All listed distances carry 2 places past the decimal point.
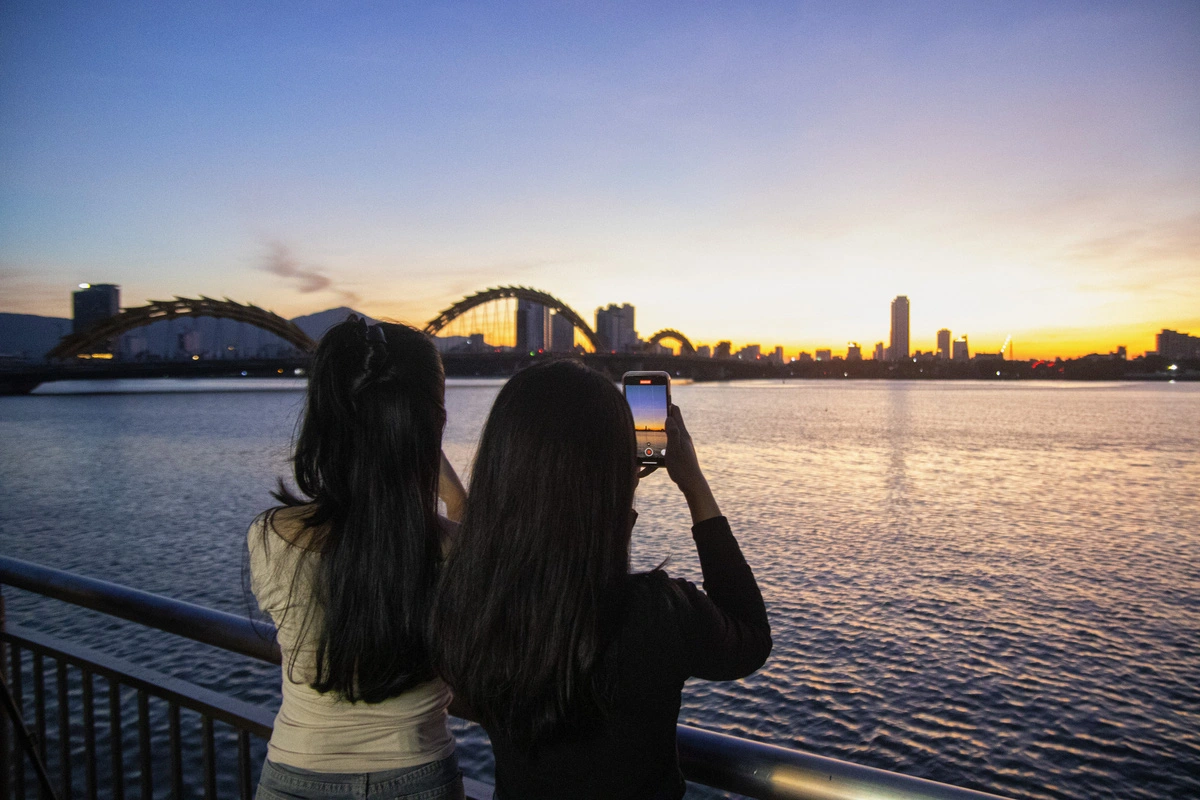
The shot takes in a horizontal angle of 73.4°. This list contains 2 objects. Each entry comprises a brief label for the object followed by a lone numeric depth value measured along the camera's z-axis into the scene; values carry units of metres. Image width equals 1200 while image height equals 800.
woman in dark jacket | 1.53
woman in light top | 1.82
